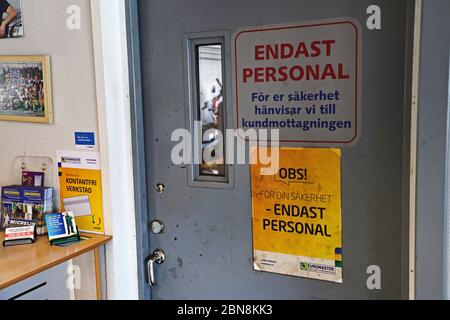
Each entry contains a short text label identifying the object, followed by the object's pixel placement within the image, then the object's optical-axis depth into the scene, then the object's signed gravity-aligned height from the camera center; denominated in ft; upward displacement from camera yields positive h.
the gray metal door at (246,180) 4.56 -0.84
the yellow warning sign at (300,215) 4.96 -1.24
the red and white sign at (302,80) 4.74 +0.30
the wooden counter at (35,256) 4.93 -1.72
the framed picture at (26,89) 6.20 +0.37
